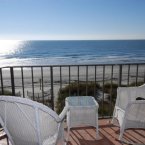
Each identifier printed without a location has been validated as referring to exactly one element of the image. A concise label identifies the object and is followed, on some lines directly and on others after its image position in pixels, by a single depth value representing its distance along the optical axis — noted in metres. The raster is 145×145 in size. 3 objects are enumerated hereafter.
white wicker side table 2.03
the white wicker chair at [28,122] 1.31
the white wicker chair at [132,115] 1.92
